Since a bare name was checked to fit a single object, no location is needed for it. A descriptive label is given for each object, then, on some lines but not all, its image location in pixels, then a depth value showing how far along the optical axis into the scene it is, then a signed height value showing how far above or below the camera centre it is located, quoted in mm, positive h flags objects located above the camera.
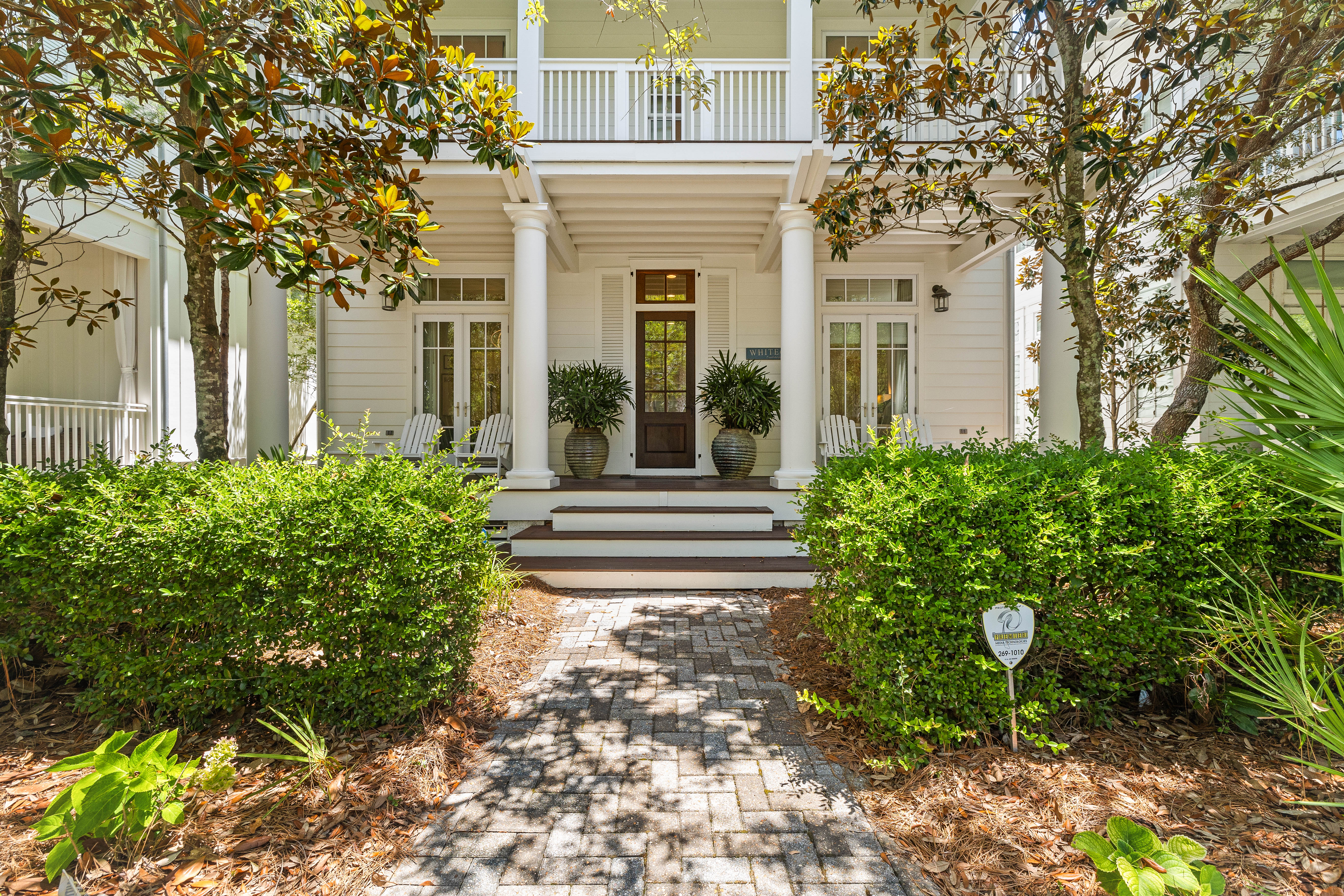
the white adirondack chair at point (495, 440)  8414 -201
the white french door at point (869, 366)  8867 +785
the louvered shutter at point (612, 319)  8781 +1387
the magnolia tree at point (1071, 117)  3477 +1790
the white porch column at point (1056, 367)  6527 +593
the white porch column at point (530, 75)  6230 +3261
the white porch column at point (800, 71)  6102 +3253
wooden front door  8781 +433
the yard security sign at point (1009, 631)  2348 -720
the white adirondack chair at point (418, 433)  8500 -118
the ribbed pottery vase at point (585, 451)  7969 -319
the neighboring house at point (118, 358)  6449 +718
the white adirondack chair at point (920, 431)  8375 -70
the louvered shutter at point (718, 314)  8734 +1452
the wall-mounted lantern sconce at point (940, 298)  8578 +1646
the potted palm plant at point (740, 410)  7902 +177
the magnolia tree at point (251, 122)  2322 +1328
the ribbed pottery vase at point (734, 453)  7898 -331
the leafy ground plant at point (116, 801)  1805 -1056
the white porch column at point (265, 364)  6324 +571
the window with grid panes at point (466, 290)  8969 +1803
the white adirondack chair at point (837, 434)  8469 -110
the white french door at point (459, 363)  9000 +818
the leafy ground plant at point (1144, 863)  1605 -1091
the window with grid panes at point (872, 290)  8891 +1795
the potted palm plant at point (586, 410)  7961 +171
